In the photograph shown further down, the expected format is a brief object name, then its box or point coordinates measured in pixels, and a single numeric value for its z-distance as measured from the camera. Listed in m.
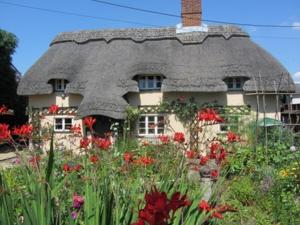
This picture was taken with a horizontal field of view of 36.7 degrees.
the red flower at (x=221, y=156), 3.36
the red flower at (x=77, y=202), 2.89
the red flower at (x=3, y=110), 3.69
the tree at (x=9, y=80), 22.73
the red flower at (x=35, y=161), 2.99
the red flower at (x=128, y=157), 3.57
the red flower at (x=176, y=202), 1.40
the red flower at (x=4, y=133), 3.05
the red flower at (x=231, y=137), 3.62
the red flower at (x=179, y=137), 3.61
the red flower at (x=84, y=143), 3.51
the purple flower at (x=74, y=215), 2.80
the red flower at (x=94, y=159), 3.33
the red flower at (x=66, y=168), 3.42
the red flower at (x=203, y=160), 3.61
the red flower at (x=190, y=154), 3.54
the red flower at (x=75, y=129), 4.09
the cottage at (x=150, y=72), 17.19
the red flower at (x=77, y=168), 3.62
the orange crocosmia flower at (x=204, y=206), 2.59
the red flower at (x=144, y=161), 3.64
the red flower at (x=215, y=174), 3.43
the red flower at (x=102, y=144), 3.54
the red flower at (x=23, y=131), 3.31
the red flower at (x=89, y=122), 3.49
